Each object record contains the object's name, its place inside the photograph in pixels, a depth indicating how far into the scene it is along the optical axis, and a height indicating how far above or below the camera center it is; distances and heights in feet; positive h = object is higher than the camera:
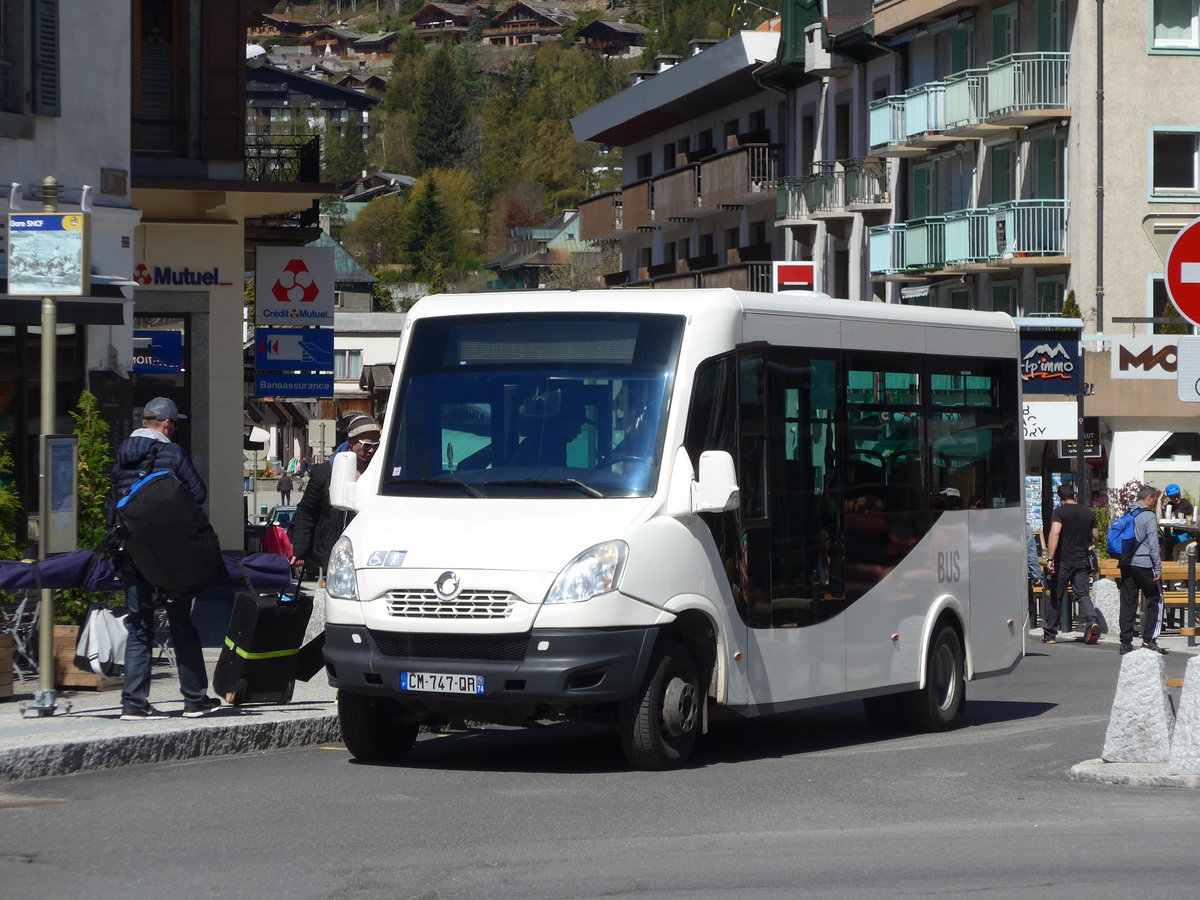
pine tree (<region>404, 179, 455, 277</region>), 563.07 +44.16
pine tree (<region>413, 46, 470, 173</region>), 651.25 +96.47
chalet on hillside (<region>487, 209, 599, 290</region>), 481.05 +33.79
